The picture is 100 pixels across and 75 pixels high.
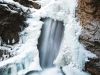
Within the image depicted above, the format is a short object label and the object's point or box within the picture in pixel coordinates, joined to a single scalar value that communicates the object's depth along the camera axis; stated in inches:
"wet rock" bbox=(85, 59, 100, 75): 262.8
